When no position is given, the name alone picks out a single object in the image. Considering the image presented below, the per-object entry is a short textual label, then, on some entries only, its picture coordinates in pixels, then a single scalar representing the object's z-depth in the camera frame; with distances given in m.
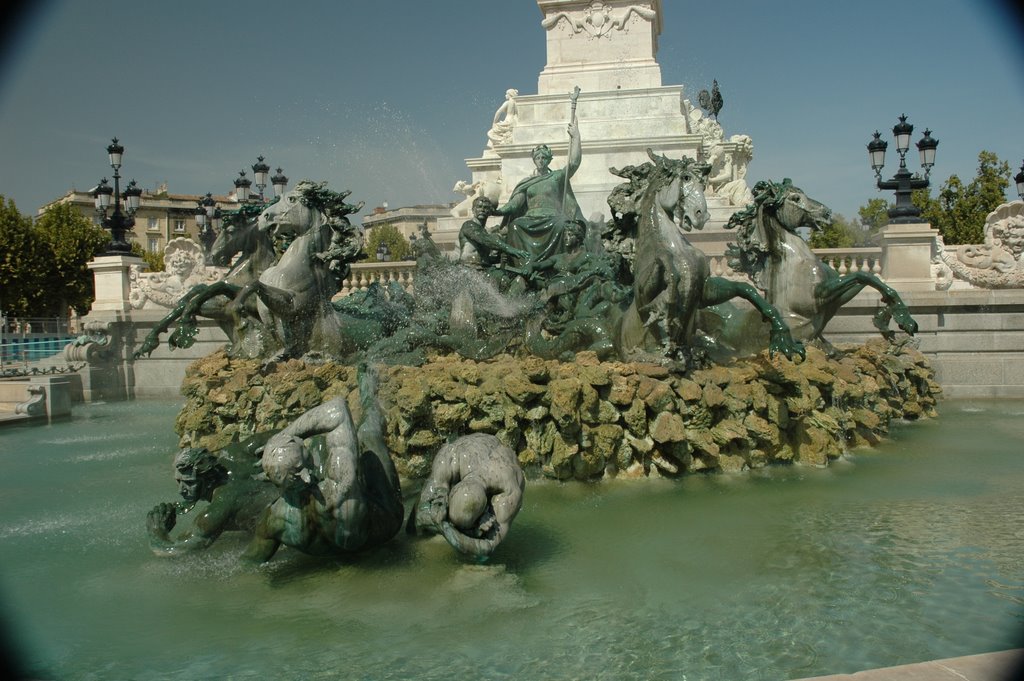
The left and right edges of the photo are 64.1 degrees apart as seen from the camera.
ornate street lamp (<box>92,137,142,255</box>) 16.36
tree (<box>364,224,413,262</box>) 64.88
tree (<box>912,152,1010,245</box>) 35.34
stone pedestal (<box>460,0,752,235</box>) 16.39
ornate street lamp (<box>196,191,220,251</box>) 19.66
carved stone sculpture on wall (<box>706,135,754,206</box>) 18.42
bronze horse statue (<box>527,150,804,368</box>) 7.33
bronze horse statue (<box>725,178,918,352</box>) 9.11
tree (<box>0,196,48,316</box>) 37.00
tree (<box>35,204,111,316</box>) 39.56
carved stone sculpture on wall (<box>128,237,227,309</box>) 15.97
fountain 3.82
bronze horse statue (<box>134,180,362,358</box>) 8.33
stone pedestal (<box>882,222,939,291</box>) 13.66
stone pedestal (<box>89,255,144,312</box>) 16.02
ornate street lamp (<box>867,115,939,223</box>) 14.01
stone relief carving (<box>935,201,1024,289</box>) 13.34
